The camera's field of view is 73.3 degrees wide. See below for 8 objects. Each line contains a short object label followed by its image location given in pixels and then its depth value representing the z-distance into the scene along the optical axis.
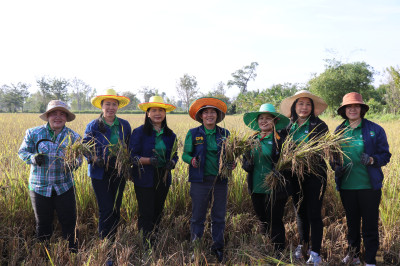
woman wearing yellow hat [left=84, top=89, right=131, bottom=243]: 2.76
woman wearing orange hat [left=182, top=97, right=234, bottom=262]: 2.76
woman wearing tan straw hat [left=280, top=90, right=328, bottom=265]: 2.67
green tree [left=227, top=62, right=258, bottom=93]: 58.97
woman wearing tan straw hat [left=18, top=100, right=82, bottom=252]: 2.61
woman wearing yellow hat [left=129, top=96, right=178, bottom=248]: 2.85
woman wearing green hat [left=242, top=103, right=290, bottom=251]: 2.71
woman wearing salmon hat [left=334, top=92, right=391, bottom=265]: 2.58
